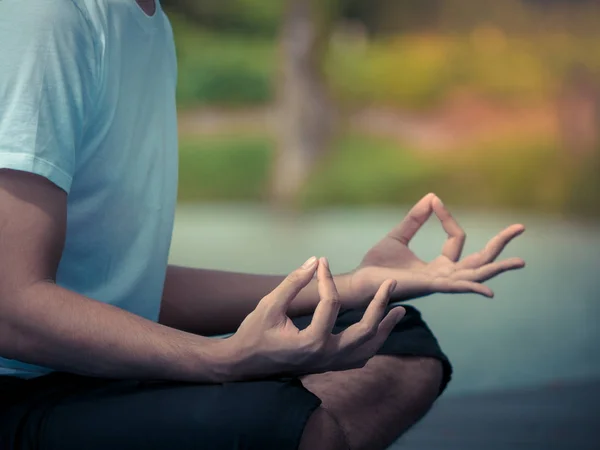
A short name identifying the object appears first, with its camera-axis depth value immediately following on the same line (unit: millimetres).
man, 2606
